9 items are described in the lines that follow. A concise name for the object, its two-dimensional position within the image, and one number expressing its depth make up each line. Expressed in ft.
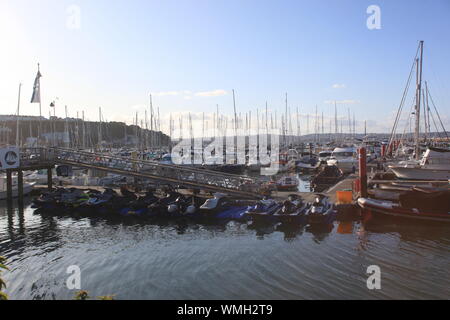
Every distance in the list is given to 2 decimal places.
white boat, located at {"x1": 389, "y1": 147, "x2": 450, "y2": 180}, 102.47
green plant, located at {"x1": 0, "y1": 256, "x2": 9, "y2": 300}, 18.67
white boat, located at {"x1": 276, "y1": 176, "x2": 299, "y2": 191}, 119.85
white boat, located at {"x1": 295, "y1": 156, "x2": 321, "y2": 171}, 185.69
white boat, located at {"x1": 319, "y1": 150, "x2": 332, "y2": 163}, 205.77
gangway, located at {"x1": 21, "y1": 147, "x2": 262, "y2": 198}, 101.45
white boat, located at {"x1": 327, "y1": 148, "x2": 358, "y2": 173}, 160.15
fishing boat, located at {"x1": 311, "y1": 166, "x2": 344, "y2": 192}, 124.16
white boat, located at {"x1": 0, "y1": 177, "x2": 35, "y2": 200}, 121.70
